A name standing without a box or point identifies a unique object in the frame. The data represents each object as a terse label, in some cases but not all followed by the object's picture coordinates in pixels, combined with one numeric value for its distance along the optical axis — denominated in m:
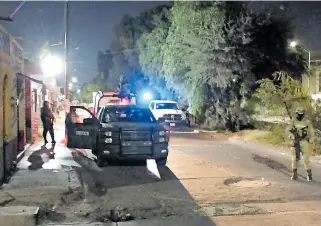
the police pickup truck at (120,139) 12.12
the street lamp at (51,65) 29.05
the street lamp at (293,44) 27.20
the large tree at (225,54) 25.37
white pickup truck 29.47
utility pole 22.10
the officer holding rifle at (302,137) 11.02
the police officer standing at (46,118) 17.55
